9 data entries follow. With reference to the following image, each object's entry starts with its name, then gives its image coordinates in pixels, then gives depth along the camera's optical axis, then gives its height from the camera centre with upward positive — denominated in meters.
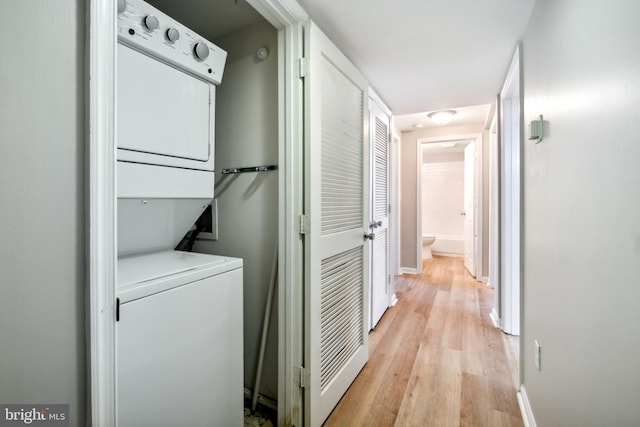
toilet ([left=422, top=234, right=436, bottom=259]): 5.60 -0.68
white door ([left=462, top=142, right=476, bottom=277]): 4.40 +0.04
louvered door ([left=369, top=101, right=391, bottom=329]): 2.70 -0.02
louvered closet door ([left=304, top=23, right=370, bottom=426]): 1.44 -0.08
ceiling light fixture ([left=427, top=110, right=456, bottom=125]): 3.61 +1.19
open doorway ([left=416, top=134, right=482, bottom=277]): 6.01 +0.23
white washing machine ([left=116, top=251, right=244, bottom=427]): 0.91 -0.47
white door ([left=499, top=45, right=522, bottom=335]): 2.44 -0.01
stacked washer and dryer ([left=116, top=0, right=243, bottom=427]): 0.94 -0.21
